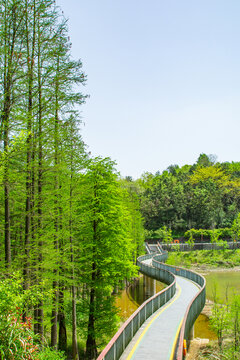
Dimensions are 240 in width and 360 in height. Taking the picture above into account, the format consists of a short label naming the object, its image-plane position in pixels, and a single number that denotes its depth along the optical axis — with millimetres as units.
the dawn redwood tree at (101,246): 18906
